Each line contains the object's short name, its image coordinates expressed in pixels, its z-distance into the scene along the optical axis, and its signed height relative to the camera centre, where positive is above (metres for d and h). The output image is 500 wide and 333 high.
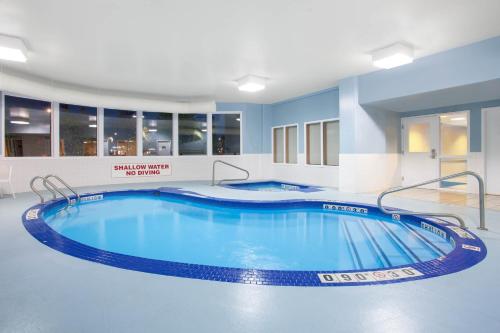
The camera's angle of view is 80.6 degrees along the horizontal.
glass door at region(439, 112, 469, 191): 7.54 +0.61
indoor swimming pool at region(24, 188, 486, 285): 2.41 -1.00
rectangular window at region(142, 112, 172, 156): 9.80 +1.07
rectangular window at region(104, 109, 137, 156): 9.13 +1.05
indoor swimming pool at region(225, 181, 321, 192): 9.18 -0.67
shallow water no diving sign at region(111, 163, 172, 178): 9.13 -0.15
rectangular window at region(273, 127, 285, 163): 10.66 +0.72
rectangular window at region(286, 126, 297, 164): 10.10 +0.71
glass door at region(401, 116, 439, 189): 7.65 +0.42
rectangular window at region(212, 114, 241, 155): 10.52 +1.11
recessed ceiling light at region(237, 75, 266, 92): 7.01 +1.99
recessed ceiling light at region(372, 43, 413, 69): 5.01 +1.89
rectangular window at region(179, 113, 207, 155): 10.21 +1.09
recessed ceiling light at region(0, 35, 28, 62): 4.62 +1.87
